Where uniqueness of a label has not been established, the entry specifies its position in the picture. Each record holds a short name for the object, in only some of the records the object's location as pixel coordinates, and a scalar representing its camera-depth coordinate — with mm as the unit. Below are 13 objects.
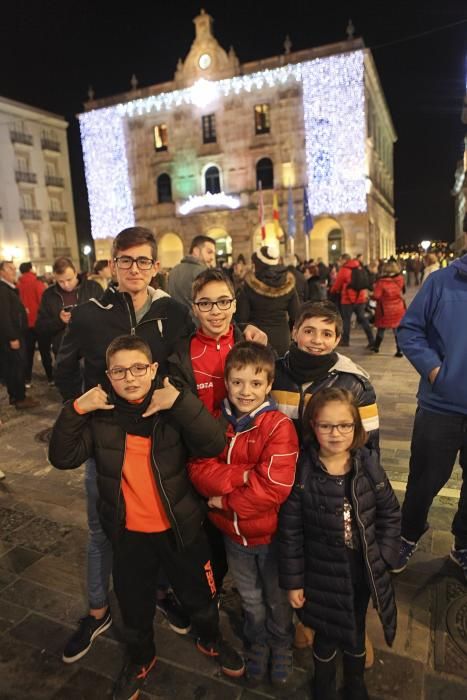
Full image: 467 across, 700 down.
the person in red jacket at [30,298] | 8648
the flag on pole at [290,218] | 23125
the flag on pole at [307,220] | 20125
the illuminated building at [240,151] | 26031
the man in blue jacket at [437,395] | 2611
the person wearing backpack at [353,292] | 9781
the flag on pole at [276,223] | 22745
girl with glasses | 1980
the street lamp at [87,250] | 34000
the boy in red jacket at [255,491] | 2045
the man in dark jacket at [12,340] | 6633
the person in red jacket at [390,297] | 9047
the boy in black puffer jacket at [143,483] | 2008
